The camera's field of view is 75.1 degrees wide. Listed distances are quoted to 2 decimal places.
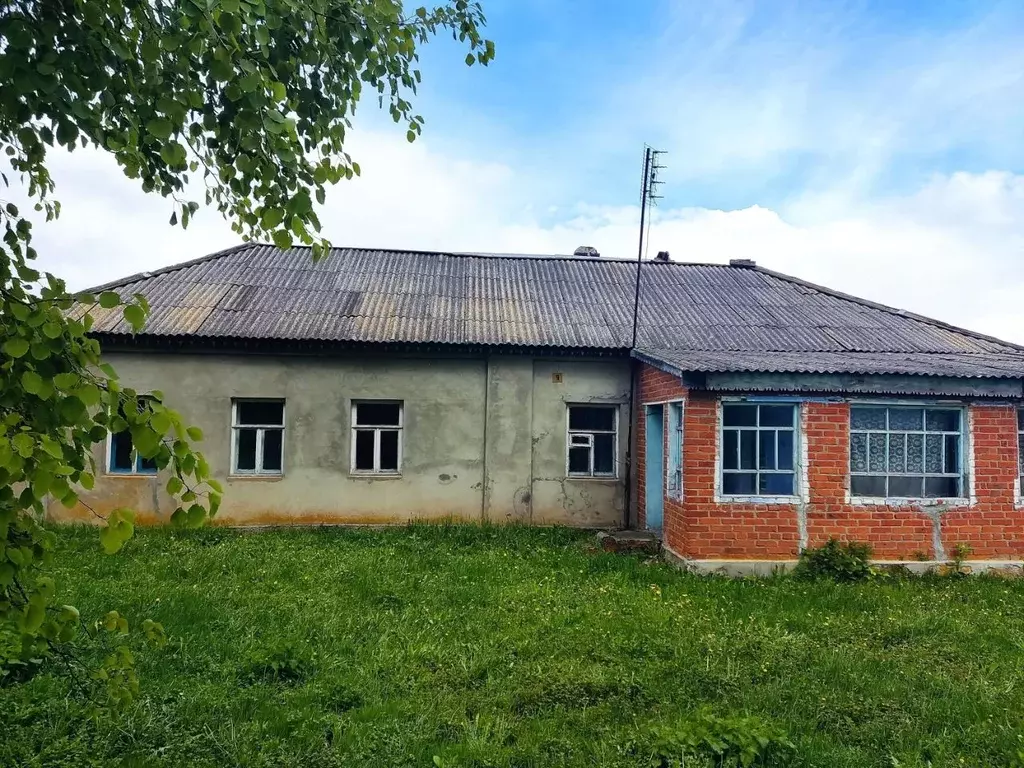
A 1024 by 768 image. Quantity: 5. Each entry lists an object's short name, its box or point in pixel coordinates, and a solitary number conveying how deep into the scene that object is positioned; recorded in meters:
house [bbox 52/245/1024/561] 8.41
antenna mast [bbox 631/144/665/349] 9.29
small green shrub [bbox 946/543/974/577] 8.39
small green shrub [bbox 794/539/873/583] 8.08
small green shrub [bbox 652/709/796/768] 3.81
